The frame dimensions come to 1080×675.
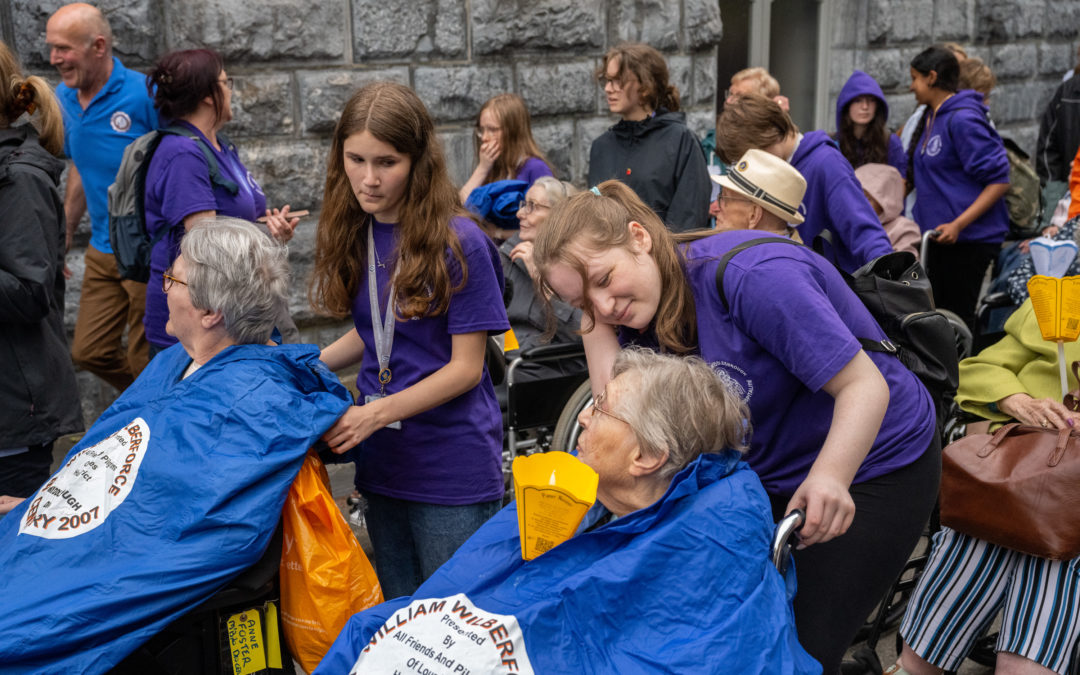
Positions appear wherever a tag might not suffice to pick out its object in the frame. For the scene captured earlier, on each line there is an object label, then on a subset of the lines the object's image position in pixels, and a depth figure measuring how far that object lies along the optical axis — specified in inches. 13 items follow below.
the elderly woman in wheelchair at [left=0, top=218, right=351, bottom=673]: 88.8
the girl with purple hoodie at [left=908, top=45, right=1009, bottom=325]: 233.1
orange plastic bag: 96.7
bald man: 186.1
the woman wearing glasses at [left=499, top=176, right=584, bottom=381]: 183.2
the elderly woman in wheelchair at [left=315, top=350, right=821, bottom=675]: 77.9
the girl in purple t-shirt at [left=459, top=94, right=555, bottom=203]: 222.7
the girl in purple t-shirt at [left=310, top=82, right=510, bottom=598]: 104.4
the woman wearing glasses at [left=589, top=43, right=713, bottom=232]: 203.3
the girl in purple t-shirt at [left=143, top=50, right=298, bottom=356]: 151.3
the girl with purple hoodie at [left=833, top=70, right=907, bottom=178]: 230.5
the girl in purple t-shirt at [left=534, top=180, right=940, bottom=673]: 84.4
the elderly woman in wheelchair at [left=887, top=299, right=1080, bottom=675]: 114.0
